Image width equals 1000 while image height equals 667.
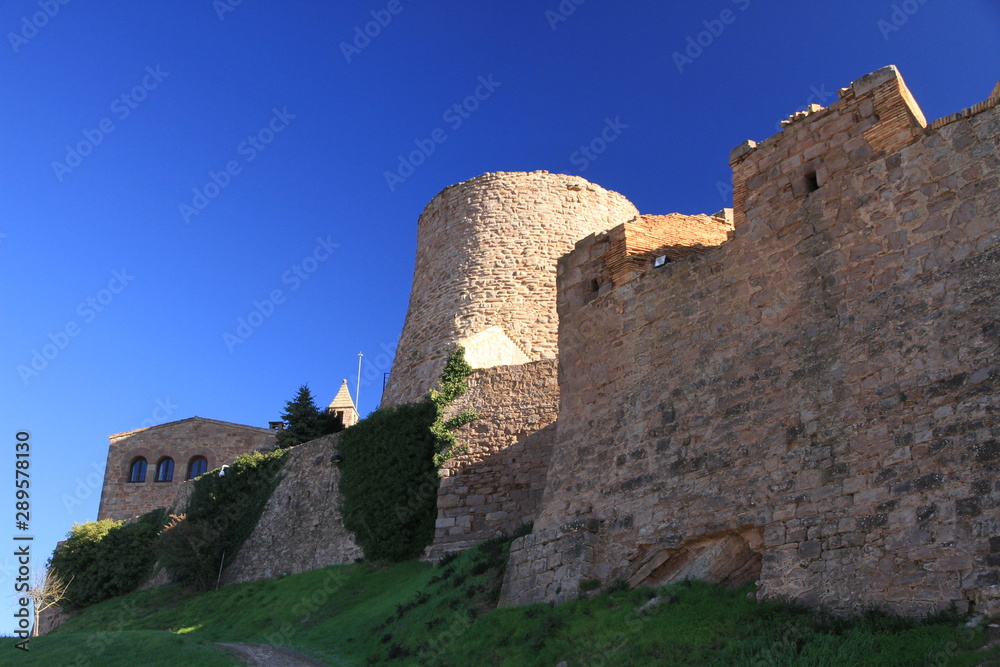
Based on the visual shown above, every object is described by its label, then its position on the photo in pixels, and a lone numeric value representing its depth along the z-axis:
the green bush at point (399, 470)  16.73
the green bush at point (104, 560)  22.25
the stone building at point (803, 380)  7.27
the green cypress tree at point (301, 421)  23.38
